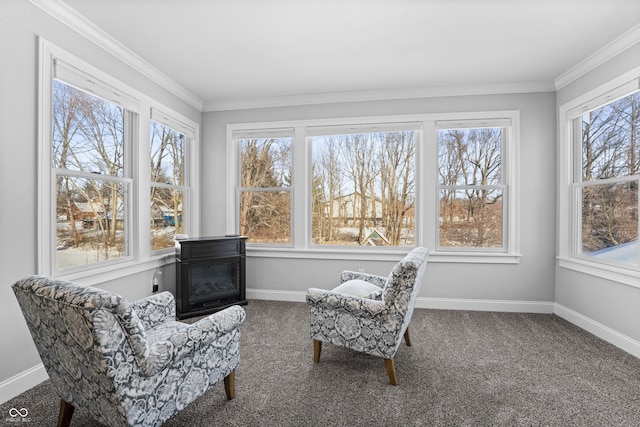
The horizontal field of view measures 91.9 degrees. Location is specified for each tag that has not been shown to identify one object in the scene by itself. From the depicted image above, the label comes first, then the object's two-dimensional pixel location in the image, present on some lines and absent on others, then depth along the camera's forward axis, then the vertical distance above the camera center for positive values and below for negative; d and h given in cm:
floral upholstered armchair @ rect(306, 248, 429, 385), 202 -70
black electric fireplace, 342 -71
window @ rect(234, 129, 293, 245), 419 +38
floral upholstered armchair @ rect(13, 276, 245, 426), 121 -63
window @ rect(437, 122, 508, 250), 373 +33
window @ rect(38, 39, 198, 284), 225 +36
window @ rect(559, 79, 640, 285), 271 +30
